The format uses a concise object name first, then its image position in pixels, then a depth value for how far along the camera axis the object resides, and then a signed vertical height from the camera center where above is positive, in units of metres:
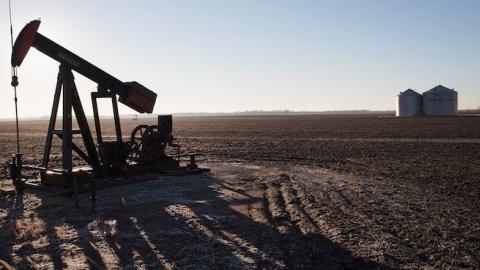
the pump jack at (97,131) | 9.66 -0.35
